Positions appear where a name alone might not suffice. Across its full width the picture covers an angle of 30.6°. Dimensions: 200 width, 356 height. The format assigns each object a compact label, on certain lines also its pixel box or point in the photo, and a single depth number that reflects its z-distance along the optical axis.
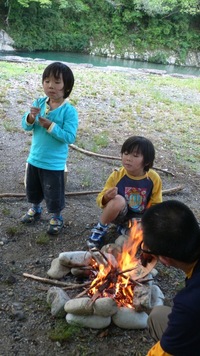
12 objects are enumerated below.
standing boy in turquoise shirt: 2.88
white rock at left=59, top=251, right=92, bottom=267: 2.65
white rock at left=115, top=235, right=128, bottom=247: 2.89
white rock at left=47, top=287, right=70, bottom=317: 2.32
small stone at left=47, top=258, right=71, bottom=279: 2.69
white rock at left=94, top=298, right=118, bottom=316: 2.22
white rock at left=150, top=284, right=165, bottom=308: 2.42
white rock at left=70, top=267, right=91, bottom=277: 2.64
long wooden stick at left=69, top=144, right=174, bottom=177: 4.85
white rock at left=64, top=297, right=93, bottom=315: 2.24
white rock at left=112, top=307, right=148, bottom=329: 2.29
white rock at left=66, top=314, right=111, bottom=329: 2.27
